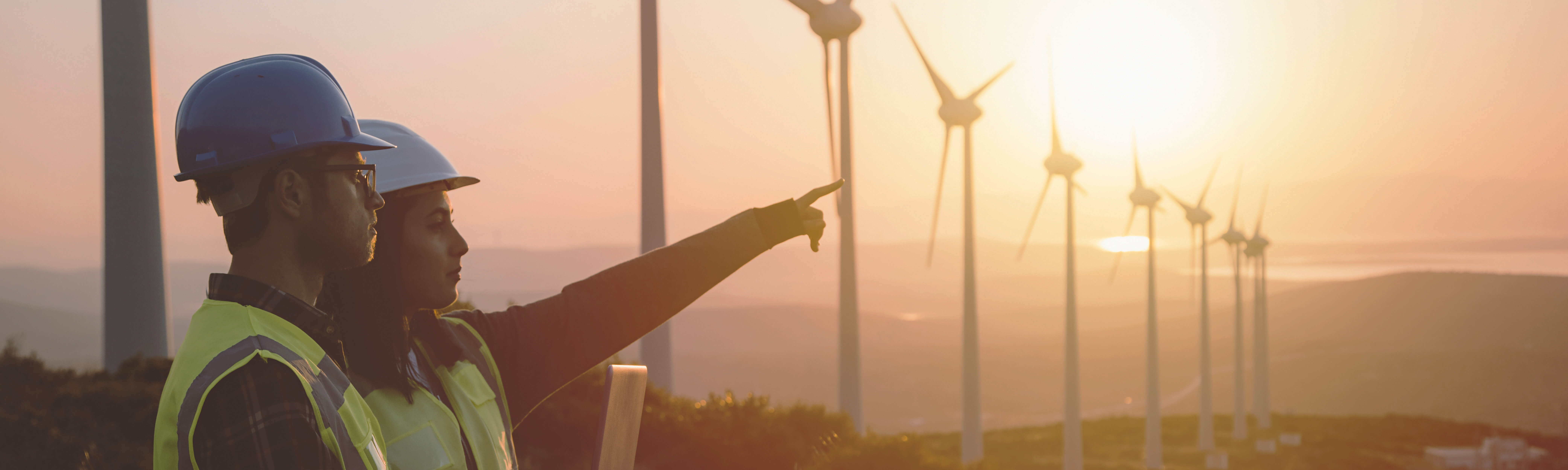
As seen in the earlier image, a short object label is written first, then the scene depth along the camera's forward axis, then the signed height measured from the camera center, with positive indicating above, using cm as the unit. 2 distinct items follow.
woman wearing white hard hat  293 -32
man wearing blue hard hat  190 -8
